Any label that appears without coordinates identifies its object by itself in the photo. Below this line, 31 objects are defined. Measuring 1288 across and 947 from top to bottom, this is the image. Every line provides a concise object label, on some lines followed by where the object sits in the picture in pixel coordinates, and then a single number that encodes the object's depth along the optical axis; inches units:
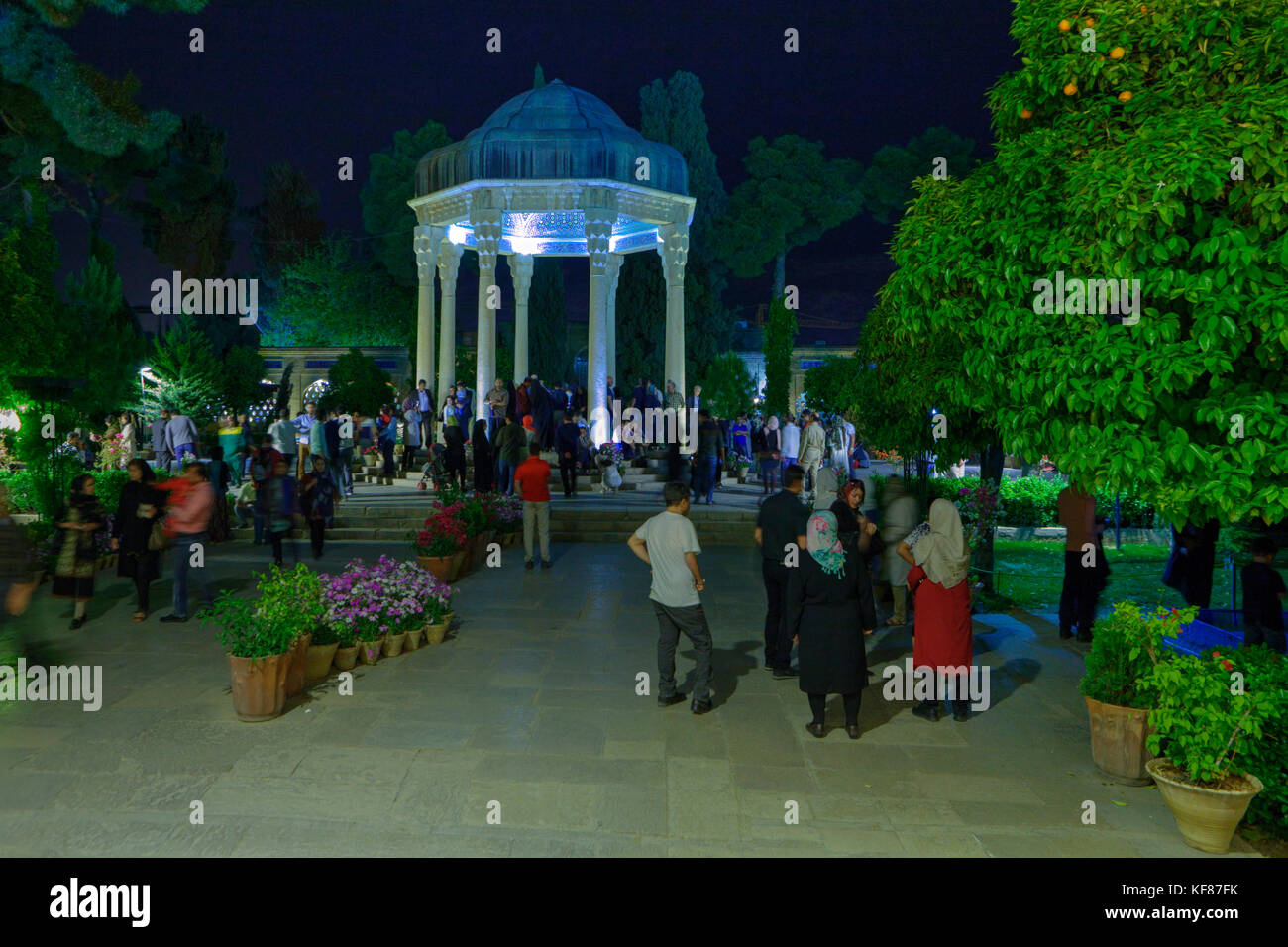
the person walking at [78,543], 346.6
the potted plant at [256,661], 267.7
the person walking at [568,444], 730.2
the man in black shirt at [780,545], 320.2
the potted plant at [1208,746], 193.8
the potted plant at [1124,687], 229.0
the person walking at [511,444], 623.8
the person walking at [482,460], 678.5
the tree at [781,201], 1875.0
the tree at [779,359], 1583.4
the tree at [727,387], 1514.5
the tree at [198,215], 1464.1
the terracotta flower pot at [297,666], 285.6
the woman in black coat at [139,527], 382.0
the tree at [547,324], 1679.4
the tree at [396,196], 1850.4
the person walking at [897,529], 394.9
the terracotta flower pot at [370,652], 331.0
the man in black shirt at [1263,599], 292.0
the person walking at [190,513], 367.2
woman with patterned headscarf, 262.1
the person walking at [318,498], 535.5
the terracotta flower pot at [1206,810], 192.5
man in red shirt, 508.1
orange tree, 185.8
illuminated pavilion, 874.1
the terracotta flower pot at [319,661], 312.5
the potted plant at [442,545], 474.3
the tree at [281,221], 1979.6
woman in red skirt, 270.5
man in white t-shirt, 278.8
